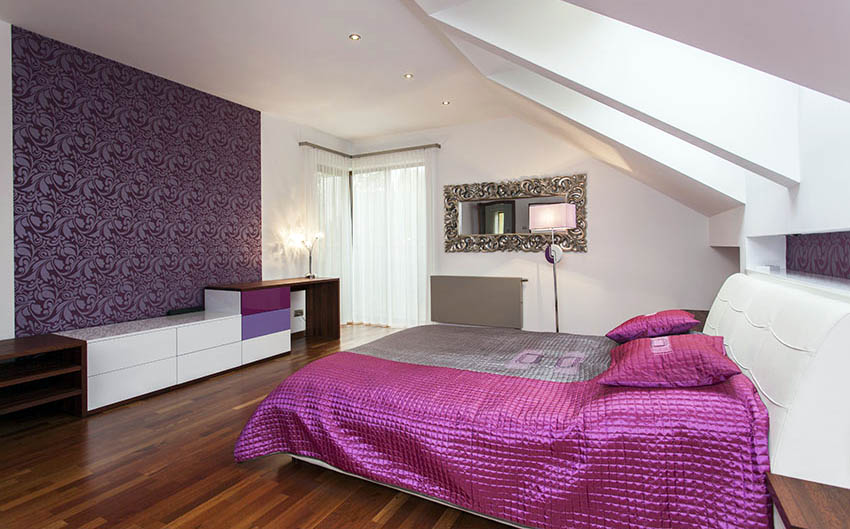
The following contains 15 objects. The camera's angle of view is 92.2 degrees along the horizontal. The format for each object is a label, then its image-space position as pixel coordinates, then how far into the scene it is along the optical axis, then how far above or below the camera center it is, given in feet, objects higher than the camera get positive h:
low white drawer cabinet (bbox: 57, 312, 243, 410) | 9.62 -2.12
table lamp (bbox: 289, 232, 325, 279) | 17.21 +1.22
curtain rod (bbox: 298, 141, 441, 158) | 17.37 +5.40
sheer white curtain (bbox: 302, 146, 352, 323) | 17.63 +2.61
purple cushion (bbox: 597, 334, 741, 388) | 4.81 -1.22
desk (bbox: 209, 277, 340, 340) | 17.25 -1.60
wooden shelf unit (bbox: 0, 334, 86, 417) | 8.47 -2.12
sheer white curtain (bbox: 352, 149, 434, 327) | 18.43 +1.46
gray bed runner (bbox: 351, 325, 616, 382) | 6.86 -1.64
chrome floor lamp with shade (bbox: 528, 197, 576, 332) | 13.67 +1.71
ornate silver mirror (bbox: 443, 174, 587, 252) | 15.49 +2.28
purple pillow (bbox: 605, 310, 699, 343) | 7.00 -1.05
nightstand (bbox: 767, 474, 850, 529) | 3.20 -2.02
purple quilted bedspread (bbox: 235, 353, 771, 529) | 4.29 -2.16
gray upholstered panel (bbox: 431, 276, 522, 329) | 16.08 -1.32
